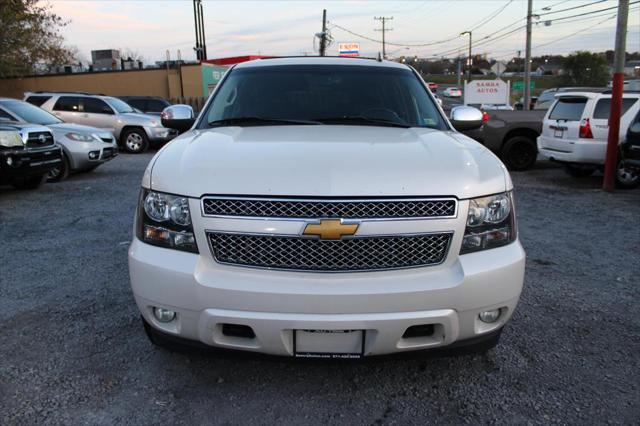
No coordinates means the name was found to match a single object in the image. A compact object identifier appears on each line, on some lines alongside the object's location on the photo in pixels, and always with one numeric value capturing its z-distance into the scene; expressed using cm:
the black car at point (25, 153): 805
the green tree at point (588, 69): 5794
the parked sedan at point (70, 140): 1011
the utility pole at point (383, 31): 8244
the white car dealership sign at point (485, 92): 2395
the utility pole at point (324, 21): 5421
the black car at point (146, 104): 1966
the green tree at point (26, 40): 2401
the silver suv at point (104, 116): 1542
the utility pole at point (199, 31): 3734
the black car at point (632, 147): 823
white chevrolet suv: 240
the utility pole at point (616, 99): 902
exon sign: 3536
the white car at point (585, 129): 970
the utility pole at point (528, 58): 2931
